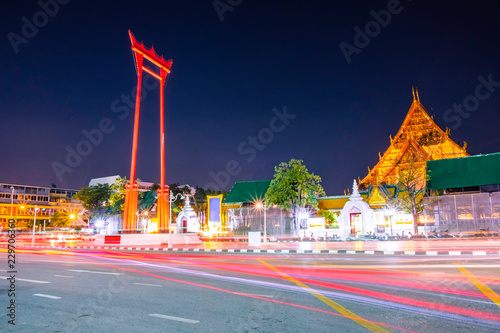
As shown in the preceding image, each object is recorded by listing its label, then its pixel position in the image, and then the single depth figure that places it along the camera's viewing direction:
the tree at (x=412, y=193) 34.53
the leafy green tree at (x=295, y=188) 36.22
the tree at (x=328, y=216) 43.56
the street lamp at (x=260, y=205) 41.17
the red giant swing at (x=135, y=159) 29.48
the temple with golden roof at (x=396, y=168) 33.75
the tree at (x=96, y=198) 65.12
